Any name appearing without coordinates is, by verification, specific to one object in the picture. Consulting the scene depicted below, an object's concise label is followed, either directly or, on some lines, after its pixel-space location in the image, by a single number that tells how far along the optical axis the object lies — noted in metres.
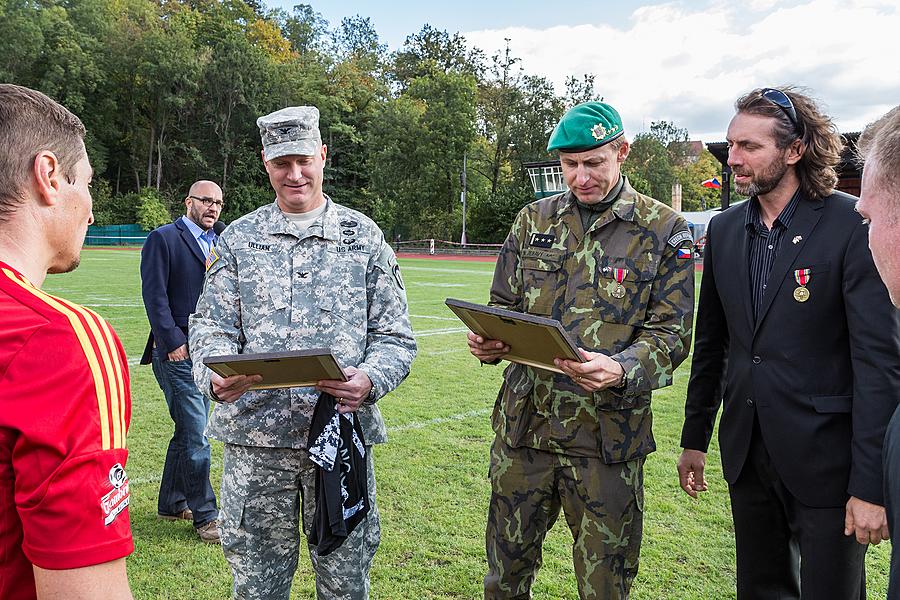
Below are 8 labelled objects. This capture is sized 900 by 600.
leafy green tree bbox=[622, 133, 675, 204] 59.91
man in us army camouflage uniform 2.82
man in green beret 2.78
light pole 46.92
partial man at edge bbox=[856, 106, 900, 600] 1.34
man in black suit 2.47
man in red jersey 1.26
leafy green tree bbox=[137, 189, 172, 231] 49.66
